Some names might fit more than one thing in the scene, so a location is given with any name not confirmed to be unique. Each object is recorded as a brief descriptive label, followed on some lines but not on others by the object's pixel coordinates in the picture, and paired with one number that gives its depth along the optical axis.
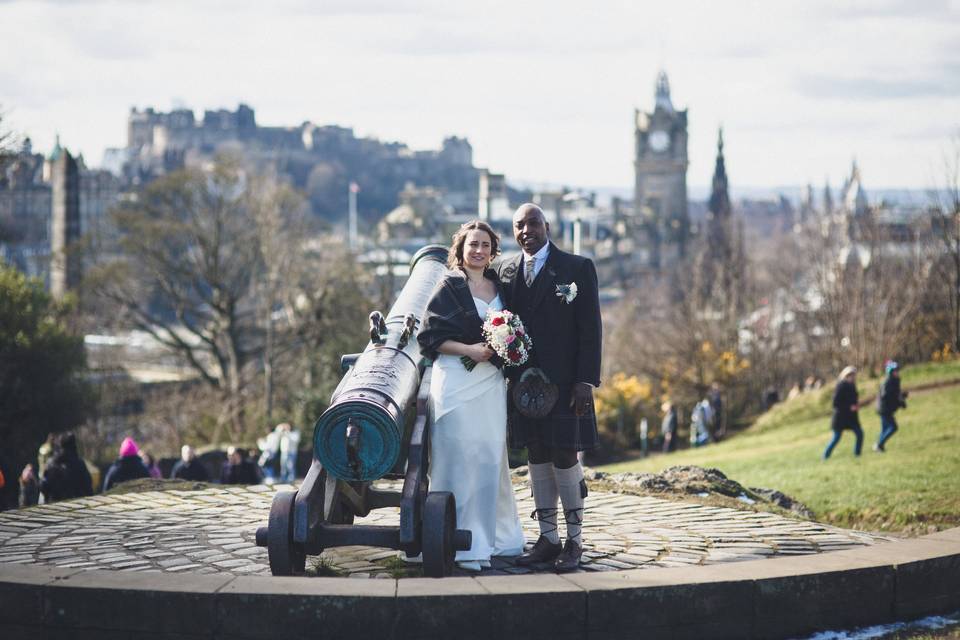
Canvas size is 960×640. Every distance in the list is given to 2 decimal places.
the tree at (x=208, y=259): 45.00
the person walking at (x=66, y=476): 13.55
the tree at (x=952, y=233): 35.94
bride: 7.94
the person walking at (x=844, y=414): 18.55
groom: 7.90
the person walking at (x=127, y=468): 14.52
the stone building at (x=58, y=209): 47.38
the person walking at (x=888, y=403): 18.48
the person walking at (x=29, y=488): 16.95
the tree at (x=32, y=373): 28.12
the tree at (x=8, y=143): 27.19
